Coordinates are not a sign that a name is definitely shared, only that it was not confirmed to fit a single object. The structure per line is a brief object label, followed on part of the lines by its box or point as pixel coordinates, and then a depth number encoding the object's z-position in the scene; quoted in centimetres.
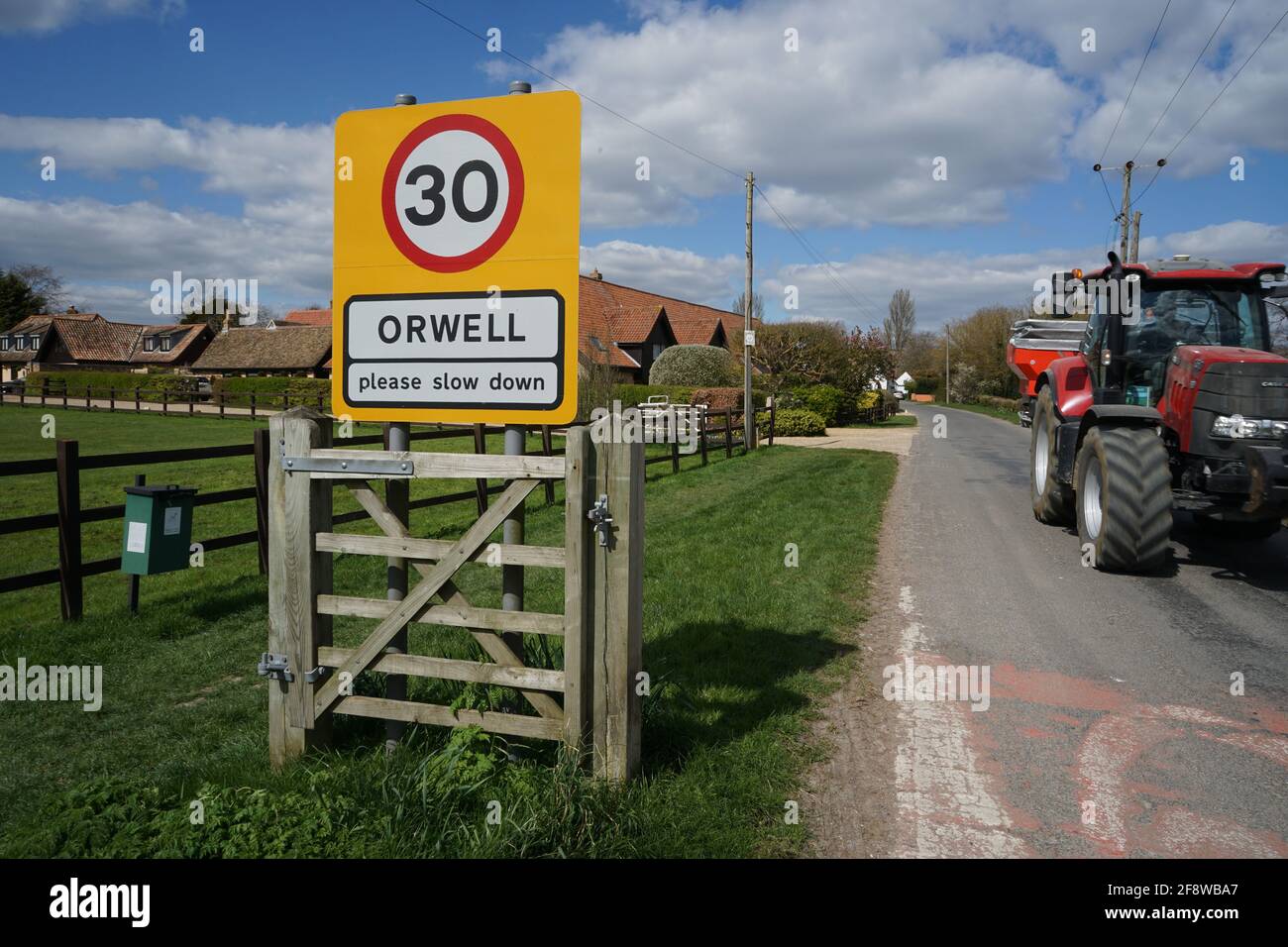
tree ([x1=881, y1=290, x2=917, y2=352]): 9926
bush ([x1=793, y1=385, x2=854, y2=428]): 3316
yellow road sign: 374
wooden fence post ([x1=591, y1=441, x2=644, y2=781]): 359
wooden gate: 360
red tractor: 780
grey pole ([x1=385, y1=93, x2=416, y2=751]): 398
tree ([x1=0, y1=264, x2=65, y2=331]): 7744
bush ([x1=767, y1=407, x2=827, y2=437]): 2980
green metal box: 688
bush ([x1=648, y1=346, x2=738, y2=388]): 3738
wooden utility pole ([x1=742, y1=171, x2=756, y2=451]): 2325
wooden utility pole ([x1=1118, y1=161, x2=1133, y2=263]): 3152
